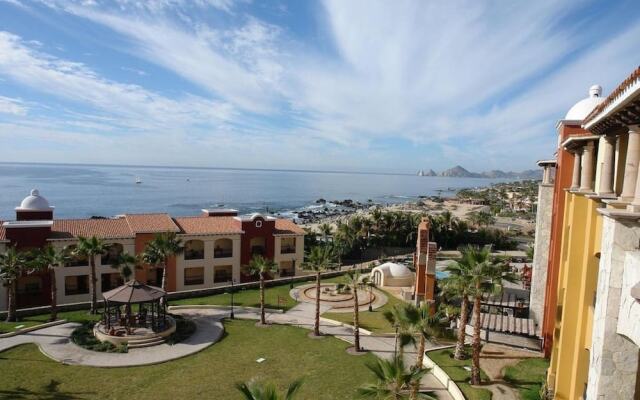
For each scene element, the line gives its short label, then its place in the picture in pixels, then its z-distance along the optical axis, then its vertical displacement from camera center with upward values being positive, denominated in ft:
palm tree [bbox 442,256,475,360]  67.21 -16.02
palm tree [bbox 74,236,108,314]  105.19 -22.17
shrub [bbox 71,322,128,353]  86.12 -38.40
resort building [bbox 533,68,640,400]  25.27 -5.45
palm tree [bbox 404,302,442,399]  62.80 -21.85
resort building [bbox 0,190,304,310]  119.44 -25.32
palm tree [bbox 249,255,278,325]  103.09 -23.99
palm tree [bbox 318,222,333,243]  236.43 -33.03
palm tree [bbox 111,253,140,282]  108.06 -26.10
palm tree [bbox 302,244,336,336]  95.86 -20.46
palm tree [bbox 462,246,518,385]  65.62 -15.24
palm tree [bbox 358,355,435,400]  44.29 -22.48
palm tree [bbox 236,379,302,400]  34.73 -18.76
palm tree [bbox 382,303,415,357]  61.47 -22.42
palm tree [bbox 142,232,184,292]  110.83 -22.18
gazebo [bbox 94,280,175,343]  90.94 -36.16
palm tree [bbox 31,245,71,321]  100.94 -24.40
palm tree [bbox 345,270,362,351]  86.22 -23.28
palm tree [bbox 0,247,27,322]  97.14 -25.64
